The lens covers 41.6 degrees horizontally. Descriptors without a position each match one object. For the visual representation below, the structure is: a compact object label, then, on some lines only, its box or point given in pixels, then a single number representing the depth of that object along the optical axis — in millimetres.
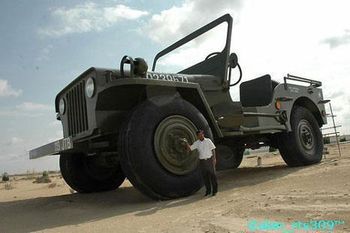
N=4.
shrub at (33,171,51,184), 16708
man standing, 5996
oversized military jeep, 5699
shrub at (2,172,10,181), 25797
